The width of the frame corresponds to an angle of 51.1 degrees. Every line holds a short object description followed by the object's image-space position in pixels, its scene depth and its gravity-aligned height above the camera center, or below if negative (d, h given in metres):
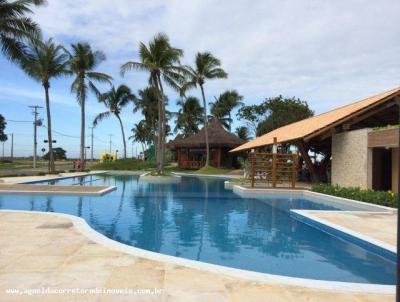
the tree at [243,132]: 57.54 +4.35
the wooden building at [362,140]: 16.61 +1.02
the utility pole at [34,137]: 44.44 +2.44
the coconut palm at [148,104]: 52.06 +7.32
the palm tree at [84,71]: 33.78 +7.30
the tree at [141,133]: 69.47 +5.00
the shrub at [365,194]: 13.12 -1.04
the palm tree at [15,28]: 20.28 +6.54
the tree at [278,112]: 48.06 +6.11
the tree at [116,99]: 50.44 +7.52
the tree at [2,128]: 64.81 +4.97
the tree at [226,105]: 56.28 +7.89
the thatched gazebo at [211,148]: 43.19 +1.58
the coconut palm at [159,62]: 29.31 +7.10
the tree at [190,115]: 56.66 +6.61
